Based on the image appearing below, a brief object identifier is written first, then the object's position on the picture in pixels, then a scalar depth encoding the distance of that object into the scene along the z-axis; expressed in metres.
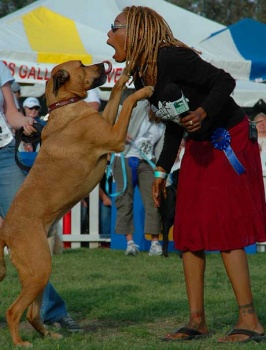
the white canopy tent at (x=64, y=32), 13.27
